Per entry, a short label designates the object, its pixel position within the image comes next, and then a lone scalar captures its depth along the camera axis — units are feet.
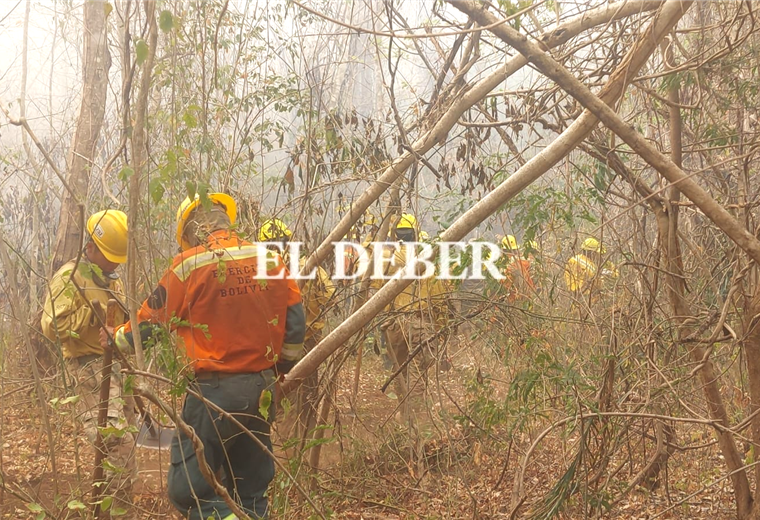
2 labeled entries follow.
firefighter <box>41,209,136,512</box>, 13.70
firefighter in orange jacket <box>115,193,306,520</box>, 10.53
